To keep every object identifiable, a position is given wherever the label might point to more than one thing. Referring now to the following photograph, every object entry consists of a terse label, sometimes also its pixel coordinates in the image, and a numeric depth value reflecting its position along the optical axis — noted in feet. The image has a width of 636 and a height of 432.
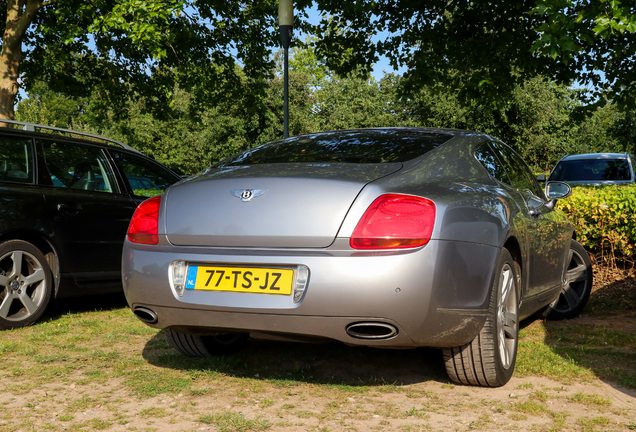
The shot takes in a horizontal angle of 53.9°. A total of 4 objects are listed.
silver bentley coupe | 9.56
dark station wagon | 16.59
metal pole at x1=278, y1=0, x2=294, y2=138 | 31.78
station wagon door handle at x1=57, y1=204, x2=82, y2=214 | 17.69
